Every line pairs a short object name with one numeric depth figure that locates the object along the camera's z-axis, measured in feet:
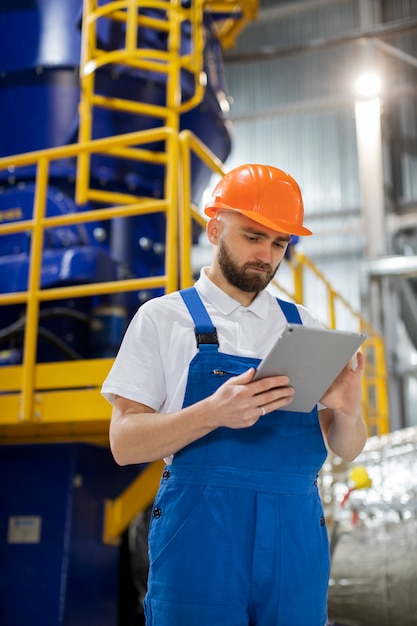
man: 6.17
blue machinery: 13.00
